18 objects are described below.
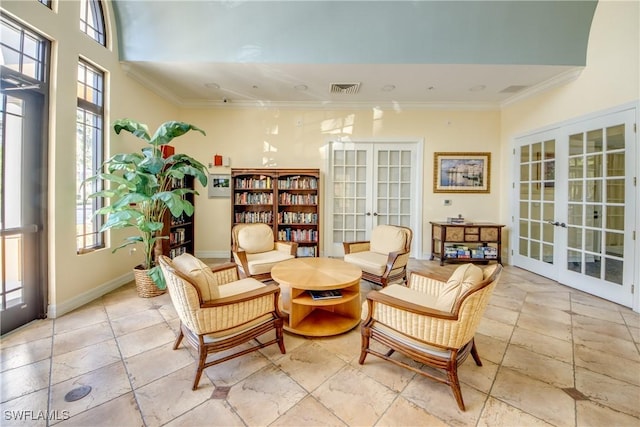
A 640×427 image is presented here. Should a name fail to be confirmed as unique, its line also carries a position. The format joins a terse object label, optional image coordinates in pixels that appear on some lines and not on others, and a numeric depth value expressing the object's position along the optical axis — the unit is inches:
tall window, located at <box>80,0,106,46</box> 122.6
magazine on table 95.0
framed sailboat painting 202.7
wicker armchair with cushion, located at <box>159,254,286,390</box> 69.0
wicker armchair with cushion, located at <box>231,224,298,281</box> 132.8
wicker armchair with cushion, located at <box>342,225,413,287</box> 130.9
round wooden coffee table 93.3
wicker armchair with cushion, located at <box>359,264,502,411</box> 63.6
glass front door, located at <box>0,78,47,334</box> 94.0
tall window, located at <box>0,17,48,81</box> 91.3
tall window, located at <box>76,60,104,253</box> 120.7
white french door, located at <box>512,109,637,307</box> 124.1
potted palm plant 116.1
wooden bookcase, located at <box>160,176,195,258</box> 149.8
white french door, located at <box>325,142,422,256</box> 206.2
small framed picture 203.5
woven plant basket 128.3
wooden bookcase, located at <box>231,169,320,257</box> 192.4
